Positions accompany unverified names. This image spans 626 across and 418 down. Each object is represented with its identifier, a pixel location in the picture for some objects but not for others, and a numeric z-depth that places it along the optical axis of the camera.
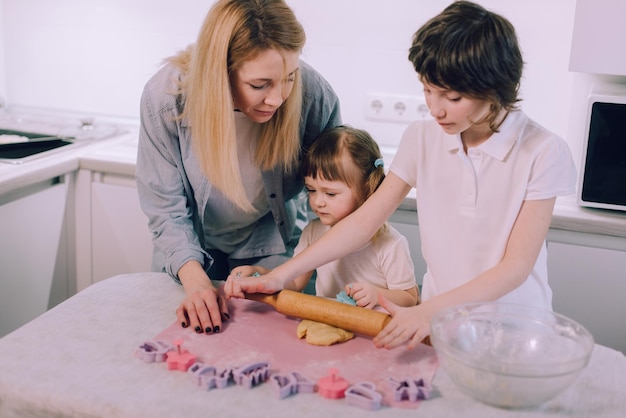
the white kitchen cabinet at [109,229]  2.20
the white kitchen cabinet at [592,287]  1.82
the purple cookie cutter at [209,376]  1.03
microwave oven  1.69
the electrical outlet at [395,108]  2.24
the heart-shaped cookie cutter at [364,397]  0.99
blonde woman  1.36
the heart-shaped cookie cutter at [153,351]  1.10
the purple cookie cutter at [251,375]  1.04
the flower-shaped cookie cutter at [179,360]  1.07
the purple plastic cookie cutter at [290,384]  1.01
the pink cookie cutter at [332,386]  1.01
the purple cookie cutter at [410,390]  1.01
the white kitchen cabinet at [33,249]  2.05
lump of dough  1.17
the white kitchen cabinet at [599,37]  1.67
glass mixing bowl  0.97
